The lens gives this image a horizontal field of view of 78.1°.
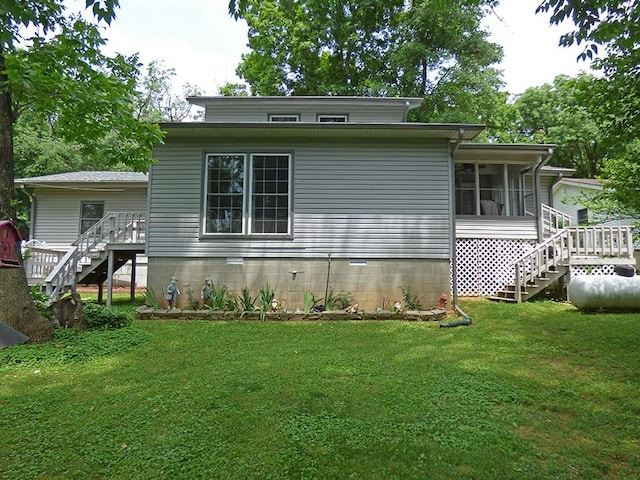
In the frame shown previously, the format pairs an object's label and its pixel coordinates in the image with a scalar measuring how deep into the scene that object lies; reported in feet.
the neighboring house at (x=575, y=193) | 53.63
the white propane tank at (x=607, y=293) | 26.94
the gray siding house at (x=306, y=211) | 28.81
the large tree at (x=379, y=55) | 59.47
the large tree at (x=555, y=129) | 80.94
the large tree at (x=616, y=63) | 14.14
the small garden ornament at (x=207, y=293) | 27.78
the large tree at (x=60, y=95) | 17.95
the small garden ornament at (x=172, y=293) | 27.50
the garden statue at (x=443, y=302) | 27.82
